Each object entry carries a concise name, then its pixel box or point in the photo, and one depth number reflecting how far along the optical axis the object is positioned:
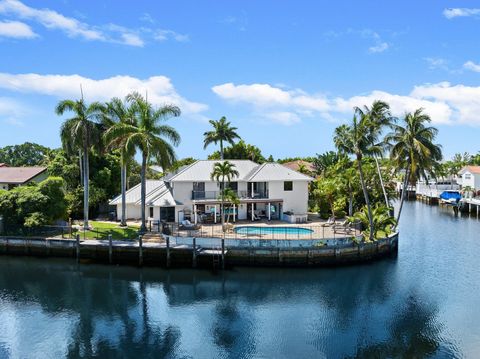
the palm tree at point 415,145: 41.78
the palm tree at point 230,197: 44.28
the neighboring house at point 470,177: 90.69
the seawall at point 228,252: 37.19
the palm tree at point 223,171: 43.16
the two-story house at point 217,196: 48.56
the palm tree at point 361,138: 37.00
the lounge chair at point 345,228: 42.15
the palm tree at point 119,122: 41.53
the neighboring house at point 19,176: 56.50
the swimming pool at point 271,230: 43.50
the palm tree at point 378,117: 37.78
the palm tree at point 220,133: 69.94
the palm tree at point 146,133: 40.97
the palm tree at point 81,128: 43.06
